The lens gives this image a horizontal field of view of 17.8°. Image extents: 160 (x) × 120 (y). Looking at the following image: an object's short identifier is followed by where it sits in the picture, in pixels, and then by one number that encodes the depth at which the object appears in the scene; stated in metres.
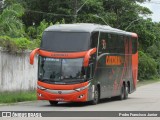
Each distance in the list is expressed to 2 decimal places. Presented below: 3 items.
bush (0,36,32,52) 28.94
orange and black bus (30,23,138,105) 23.31
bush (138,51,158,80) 73.00
